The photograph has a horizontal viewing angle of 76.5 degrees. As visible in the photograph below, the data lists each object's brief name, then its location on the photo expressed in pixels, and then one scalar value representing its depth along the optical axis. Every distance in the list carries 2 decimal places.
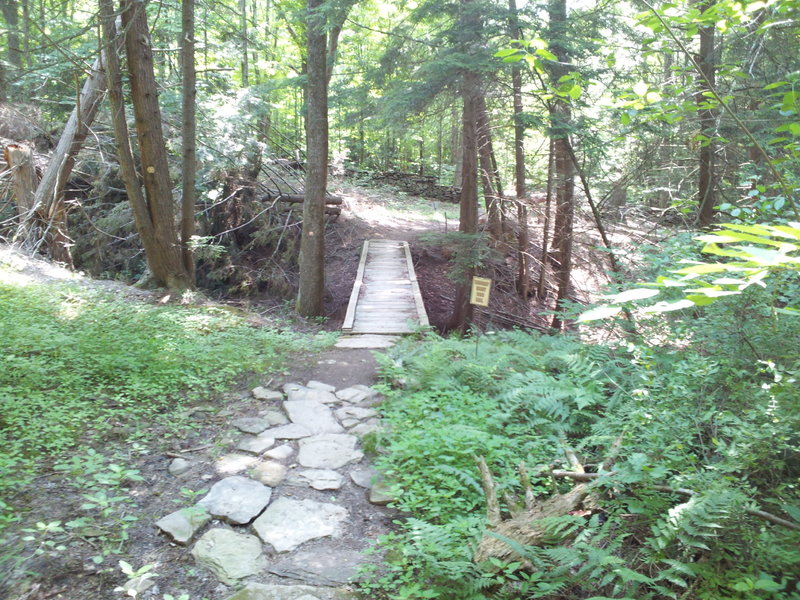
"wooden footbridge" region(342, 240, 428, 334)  9.09
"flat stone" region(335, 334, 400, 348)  7.81
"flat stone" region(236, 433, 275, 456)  4.39
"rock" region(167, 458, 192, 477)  3.87
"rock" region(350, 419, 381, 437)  4.83
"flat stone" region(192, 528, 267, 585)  2.91
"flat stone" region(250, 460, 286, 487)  3.92
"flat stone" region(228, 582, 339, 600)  2.66
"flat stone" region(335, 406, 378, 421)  5.24
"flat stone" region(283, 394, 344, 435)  4.97
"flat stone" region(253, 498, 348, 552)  3.25
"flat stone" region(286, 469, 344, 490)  3.94
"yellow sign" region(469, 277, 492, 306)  6.00
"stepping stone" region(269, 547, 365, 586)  2.88
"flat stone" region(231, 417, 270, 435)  4.75
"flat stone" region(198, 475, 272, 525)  3.42
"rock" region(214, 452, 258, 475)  4.00
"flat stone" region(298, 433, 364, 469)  4.29
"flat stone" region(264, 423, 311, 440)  4.71
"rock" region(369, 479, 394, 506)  3.67
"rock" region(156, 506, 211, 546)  3.12
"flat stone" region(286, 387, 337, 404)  5.64
